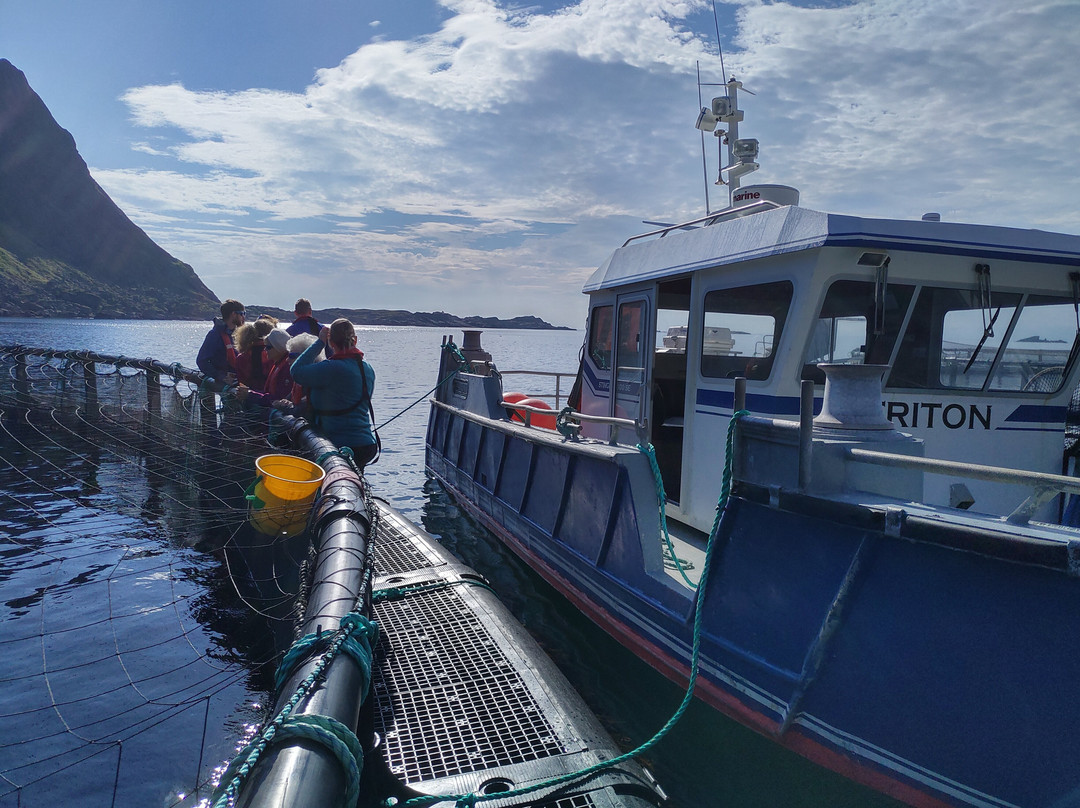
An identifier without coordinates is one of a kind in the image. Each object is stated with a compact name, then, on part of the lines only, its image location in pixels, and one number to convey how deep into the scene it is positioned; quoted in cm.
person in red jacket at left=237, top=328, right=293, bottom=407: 854
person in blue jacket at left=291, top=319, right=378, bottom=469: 669
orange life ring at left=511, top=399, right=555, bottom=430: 1016
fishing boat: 279
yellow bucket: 576
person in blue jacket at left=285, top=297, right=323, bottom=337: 902
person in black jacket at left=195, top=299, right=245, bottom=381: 950
